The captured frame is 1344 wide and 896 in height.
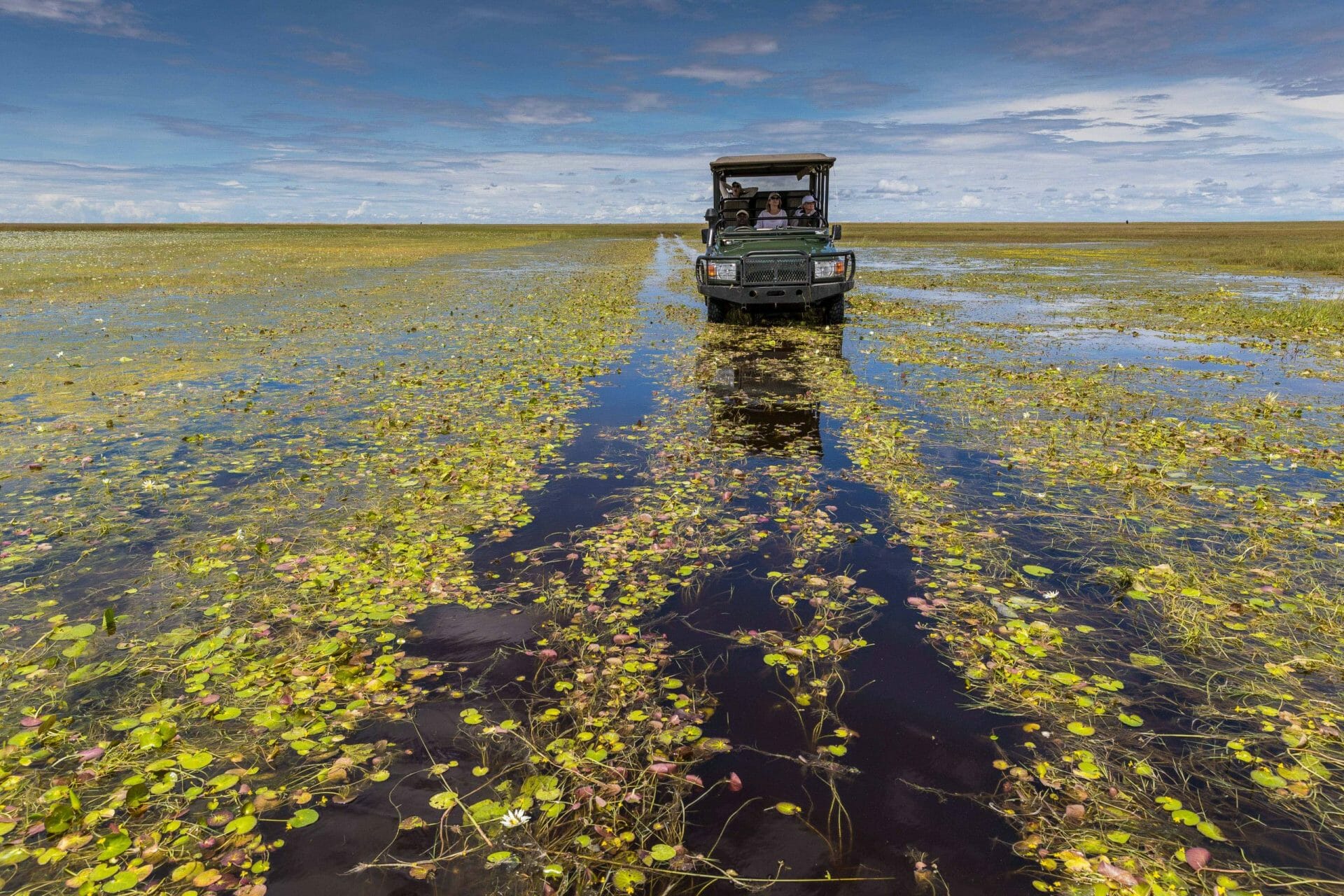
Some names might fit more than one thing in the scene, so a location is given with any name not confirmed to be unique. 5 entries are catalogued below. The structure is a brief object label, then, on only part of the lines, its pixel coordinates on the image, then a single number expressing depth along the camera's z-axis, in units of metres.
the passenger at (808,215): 15.49
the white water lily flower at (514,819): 2.57
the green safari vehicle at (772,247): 13.58
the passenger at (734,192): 15.71
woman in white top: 15.32
